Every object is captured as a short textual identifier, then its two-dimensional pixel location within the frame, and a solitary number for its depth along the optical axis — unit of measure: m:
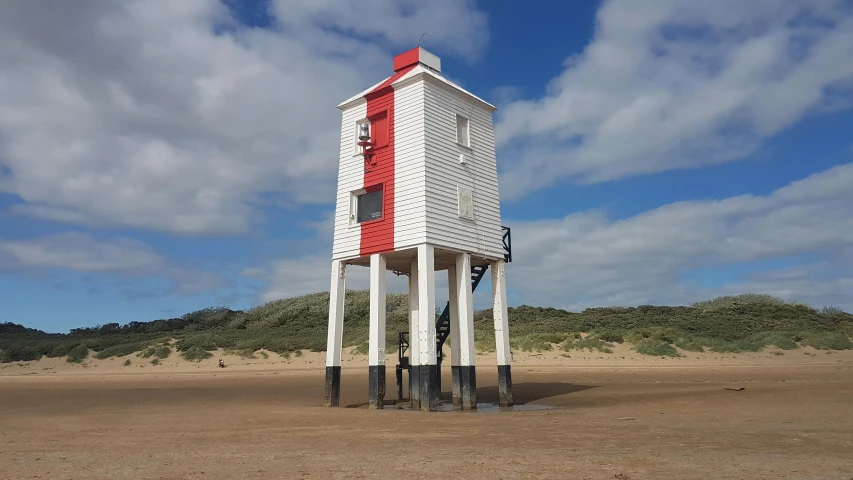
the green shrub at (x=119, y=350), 43.22
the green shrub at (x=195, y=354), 41.28
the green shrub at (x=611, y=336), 37.52
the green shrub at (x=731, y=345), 35.50
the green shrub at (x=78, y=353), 43.41
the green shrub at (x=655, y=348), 35.03
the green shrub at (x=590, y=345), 36.53
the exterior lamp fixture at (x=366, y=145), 19.22
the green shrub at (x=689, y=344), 35.81
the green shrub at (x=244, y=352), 41.30
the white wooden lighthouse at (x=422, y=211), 17.50
